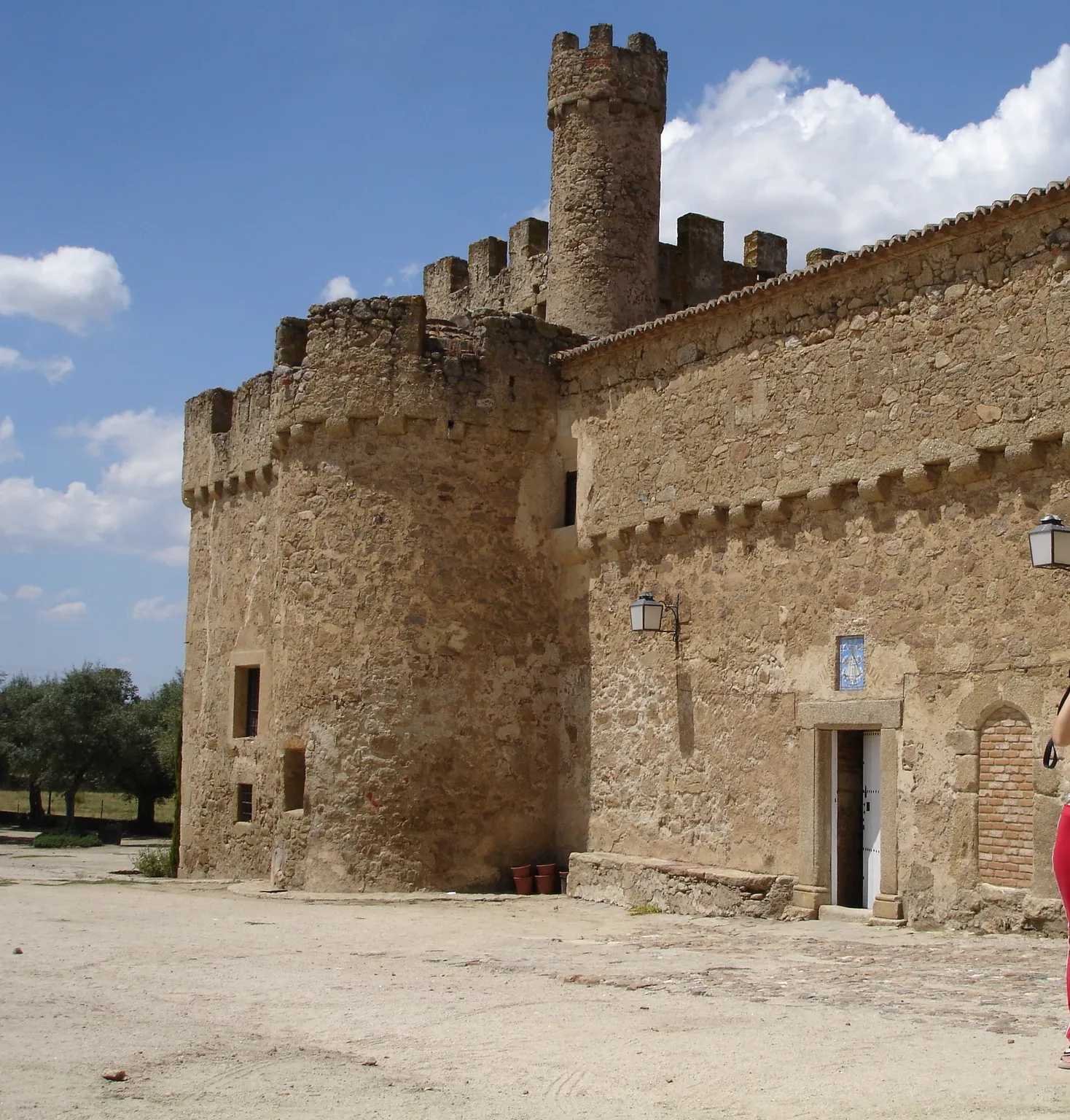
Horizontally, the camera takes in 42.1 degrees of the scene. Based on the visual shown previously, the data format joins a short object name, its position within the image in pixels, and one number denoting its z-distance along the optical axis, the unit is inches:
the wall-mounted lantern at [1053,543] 389.7
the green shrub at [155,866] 760.3
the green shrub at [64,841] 1390.3
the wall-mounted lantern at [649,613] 534.6
